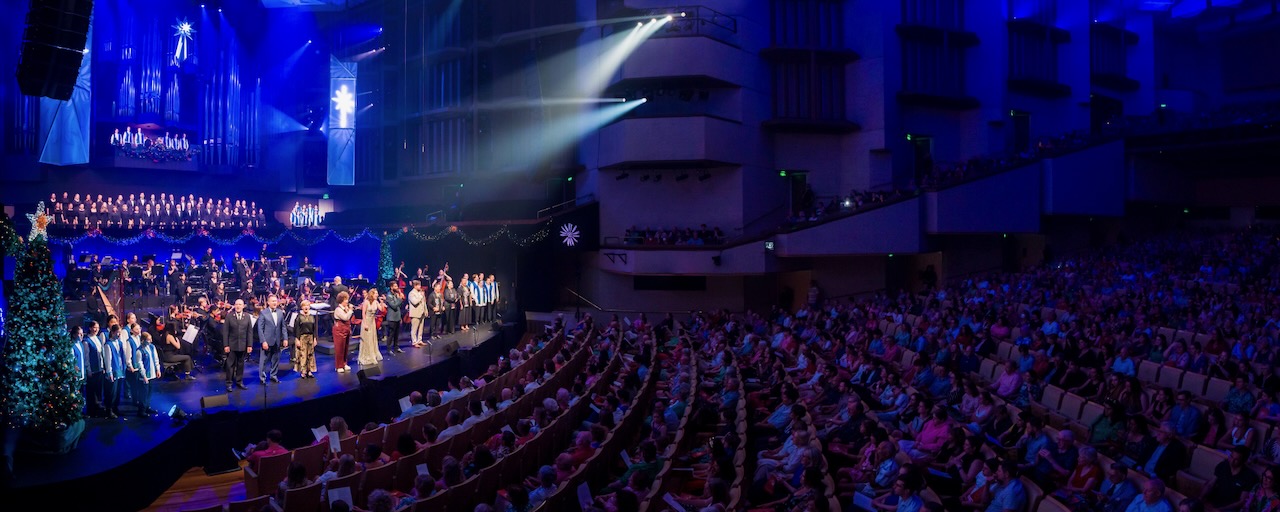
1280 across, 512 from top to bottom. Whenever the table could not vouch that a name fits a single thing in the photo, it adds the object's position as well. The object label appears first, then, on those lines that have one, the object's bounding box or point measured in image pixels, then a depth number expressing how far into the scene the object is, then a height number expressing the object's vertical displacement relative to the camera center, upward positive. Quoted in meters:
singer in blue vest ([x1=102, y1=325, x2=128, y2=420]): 11.13 -1.25
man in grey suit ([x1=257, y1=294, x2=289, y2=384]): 13.02 -1.00
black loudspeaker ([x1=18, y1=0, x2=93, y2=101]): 11.80 +2.99
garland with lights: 23.36 +0.80
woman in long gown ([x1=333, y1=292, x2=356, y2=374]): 13.93 -1.01
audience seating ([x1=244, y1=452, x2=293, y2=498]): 8.30 -1.95
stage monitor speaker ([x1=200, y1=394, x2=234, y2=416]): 11.34 -1.76
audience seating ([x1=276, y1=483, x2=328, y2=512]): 6.96 -1.82
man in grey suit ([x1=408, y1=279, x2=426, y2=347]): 17.09 -0.89
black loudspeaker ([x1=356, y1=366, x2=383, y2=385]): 12.82 -1.62
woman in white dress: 14.46 -1.08
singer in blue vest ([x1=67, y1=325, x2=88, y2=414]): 10.73 -1.00
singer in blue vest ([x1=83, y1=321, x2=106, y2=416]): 10.98 -1.30
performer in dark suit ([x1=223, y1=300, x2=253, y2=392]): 12.72 -1.05
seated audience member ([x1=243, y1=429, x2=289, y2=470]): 8.94 -1.85
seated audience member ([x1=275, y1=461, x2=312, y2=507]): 7.22 -1.72
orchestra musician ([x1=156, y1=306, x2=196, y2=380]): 13.45 -1.26
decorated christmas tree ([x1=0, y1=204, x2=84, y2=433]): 9.65 -0.98
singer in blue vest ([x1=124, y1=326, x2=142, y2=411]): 11.35 -1.30
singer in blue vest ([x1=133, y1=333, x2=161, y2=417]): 11.44 -1.33
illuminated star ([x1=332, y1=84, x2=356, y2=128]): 28.77 +5.19
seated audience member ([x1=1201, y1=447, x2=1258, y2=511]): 6.64 -1.64
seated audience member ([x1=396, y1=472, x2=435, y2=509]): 6.89 -1.70
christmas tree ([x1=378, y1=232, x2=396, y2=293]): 24.49 +0.00
